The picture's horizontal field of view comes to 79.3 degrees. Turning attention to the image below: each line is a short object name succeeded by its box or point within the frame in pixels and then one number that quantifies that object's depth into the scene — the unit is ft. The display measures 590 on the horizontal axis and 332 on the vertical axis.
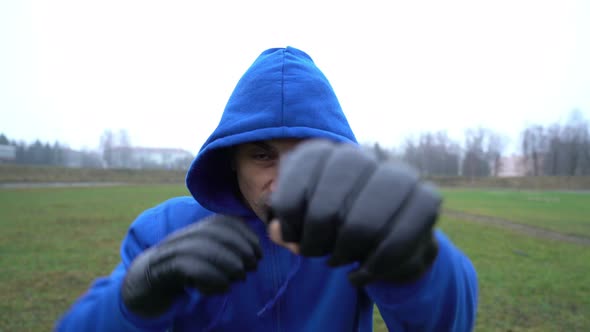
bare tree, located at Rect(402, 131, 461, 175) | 290.97
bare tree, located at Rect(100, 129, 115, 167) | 364.17
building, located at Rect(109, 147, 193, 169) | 367.04
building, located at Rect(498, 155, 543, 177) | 286.66
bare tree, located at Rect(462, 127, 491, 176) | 295.17
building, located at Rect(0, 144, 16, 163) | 247.46
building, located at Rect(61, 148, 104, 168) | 366.63
